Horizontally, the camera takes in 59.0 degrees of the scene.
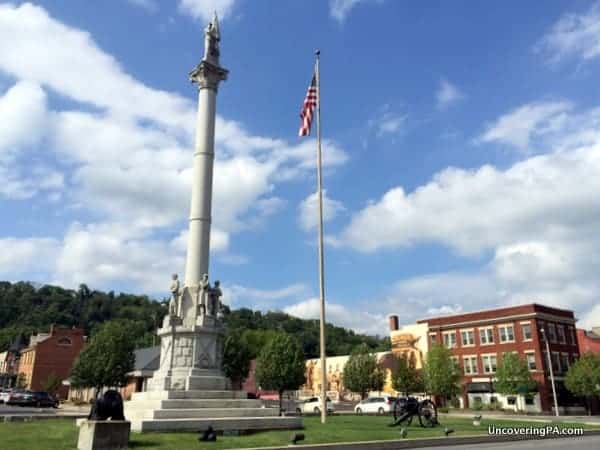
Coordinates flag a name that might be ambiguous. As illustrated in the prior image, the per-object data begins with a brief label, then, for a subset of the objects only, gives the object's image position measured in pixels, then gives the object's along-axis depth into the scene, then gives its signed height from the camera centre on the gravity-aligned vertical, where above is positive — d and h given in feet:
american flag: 87.61 +45.16
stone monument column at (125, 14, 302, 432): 63.52 +5.17
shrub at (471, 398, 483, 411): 180.96 -4.01
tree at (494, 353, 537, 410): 172.65 +4.60
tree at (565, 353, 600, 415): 169.37 +4.65
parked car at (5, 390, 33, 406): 149.65 -0.90
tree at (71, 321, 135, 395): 165.37 +10.27
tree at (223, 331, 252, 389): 196.24 +12.41
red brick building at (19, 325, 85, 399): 241.35 +17.65
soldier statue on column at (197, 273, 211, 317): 75.51 +13.47
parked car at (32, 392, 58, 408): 152.05 -1.50
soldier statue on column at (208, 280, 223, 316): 76.43 +13.18
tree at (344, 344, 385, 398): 202.90 +6.90
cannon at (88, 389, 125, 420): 46.70 -1.01
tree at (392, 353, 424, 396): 199.00 +4.77
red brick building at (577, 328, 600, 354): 221.46 +20.46
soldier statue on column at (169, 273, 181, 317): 75.82 +12.90
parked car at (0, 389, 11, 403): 155.95 +0.20
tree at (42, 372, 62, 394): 217.97 +4.86
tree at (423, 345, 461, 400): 182.09 +6.31
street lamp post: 166.36 +9.56
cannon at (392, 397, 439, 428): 76.42 -2.59
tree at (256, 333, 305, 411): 166.50 +8.51
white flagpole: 75.86 +17.95
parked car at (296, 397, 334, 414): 153.99 -3.54
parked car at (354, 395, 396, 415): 141.09 -3.05
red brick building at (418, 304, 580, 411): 183.62 +17.00
